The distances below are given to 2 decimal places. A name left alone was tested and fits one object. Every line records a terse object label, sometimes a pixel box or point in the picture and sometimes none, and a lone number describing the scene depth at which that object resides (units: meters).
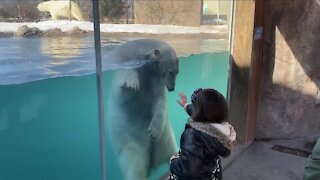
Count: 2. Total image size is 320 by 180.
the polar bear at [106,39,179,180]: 2.44
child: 1.73
